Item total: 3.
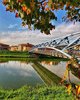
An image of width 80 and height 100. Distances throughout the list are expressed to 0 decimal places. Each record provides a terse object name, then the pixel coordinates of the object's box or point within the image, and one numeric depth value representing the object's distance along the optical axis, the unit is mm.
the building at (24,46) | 63925
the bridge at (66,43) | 13335
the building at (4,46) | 58905
